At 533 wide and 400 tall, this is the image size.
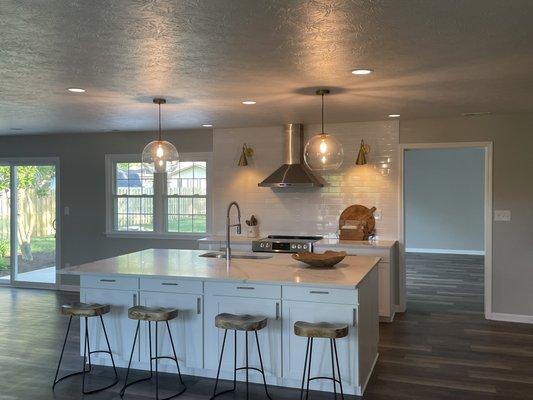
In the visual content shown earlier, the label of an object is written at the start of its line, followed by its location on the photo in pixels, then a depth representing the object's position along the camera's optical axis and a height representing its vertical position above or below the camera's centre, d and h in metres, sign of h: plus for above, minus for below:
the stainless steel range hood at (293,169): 6.00 +0.35
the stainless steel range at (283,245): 5.76 -0.53
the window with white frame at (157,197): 7.05 +0.02
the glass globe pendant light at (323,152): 3.90 +0.35
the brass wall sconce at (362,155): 6.02 +0.50
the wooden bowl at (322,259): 3.94 -0.47
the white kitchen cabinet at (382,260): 5.55 -0.67
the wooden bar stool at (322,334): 3.22 -0.85
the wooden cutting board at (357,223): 5.96 -0.29
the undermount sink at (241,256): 4.70 -0.54
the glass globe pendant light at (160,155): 4.31 +0.36
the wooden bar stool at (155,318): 3.61 -0.85
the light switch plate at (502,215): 5.61 -0.19
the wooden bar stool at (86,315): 3.78 -0.86
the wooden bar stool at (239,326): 3.40 -0.85
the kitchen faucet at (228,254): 4.37 -0.48
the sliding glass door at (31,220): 7.65 -0.33
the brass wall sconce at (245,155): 6.57 +0.56
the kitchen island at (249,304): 3.53 -0.78
